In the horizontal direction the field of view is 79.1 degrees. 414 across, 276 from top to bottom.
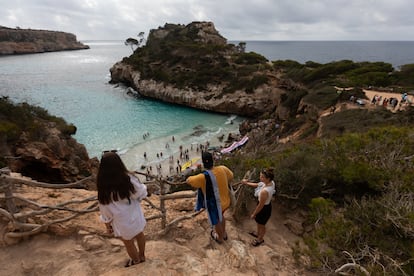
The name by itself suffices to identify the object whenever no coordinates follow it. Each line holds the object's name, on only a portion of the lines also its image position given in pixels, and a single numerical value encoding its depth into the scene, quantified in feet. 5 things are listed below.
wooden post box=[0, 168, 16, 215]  11.53
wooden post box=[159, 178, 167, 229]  13.71
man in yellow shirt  10.78
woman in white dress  8.29
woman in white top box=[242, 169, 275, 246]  12.28
